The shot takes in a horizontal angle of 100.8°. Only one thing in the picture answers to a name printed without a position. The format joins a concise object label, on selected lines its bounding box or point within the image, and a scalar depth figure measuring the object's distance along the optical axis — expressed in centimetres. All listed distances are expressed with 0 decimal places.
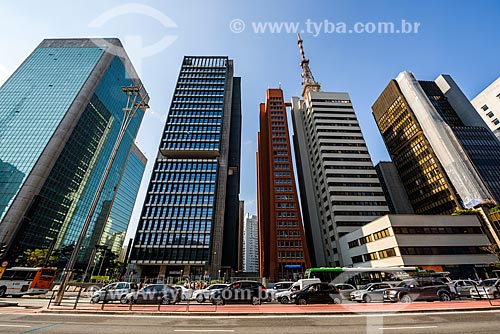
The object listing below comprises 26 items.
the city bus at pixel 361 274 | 2786
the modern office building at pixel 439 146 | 6175
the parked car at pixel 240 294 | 1730
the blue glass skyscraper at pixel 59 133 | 6200
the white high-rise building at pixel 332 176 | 5909
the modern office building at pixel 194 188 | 5641
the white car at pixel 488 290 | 1706
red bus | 2291
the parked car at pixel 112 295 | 1881
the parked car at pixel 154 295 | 1736
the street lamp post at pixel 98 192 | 1542
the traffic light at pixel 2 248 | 1800
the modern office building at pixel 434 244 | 3659
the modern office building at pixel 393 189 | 8062
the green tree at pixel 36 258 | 4872
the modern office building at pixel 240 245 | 14136
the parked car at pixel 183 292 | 1930
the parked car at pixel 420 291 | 1583
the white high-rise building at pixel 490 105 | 7362
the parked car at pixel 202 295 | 1989
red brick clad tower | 5869
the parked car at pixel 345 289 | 2203
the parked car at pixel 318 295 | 1677
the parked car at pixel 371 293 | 1781
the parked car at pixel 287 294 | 1910
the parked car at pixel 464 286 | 1978
